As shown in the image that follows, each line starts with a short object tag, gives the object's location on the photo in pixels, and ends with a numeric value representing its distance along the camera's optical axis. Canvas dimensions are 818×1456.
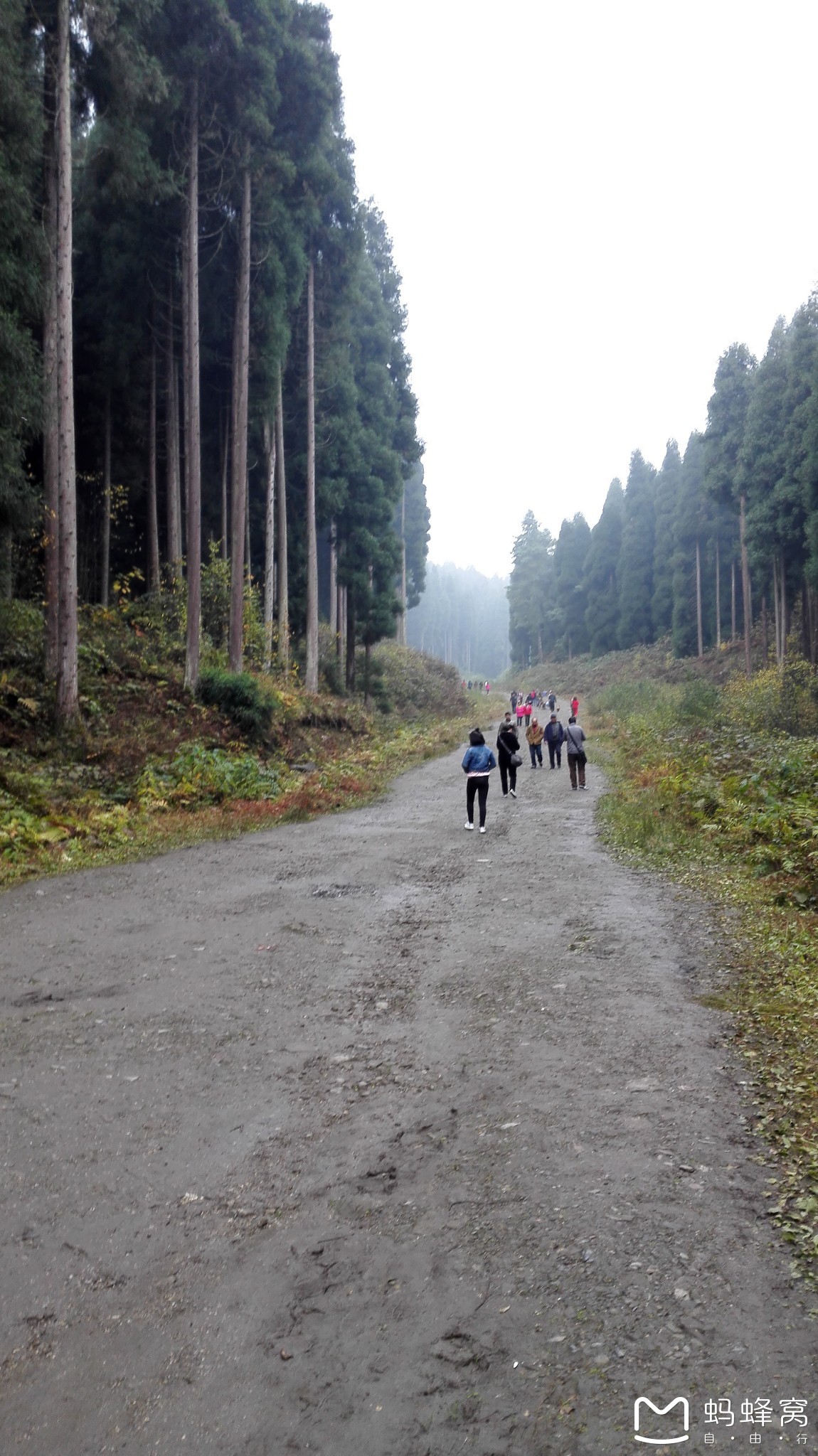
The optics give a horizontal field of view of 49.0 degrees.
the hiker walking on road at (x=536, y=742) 24.03
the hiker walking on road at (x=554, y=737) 23.59
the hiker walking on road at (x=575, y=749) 18.97
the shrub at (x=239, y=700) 19.22
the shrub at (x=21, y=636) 16.03
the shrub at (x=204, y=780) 14.45
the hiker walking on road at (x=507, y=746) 17.05
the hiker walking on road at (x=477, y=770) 13.88
